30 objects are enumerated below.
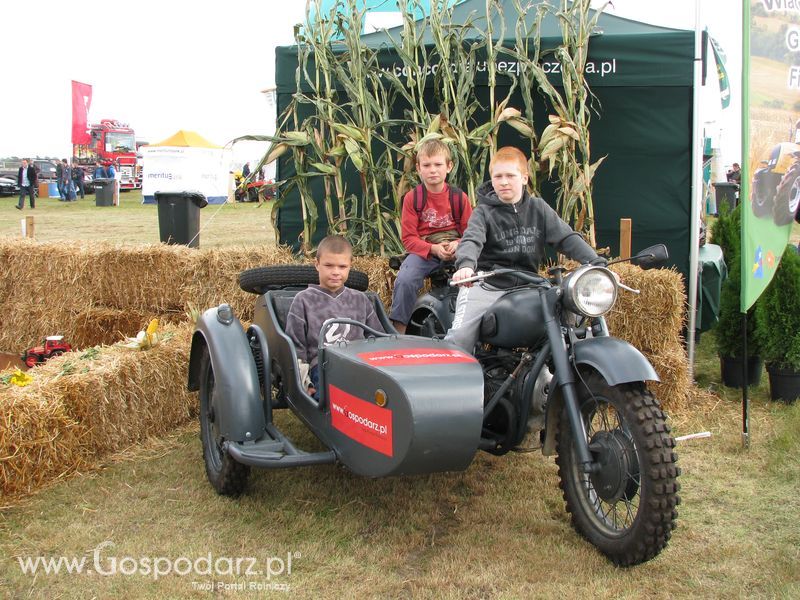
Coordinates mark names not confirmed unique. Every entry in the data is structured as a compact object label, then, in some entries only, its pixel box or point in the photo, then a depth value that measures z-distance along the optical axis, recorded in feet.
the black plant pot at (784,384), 17.06
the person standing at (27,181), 80.23
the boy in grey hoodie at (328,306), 12.13
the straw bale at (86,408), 12.10
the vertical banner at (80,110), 118.01
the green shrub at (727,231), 21.94
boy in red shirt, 15.25
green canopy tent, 20.07
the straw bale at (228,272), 19.57
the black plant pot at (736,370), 18.52
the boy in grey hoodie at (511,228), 12.08
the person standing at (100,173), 104.53
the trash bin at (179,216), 25.41
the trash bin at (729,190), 57.04
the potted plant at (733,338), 18.04
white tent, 70.90
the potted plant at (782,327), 16.79
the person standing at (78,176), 96.40
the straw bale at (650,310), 16.63
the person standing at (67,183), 89.81
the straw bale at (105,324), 21.67
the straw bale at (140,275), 20.74
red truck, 129.86
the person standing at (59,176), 90.74
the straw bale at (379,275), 18.10
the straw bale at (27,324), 23.11
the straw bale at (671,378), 16.74
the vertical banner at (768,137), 13.89
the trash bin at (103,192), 83.51
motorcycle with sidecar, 9.05
